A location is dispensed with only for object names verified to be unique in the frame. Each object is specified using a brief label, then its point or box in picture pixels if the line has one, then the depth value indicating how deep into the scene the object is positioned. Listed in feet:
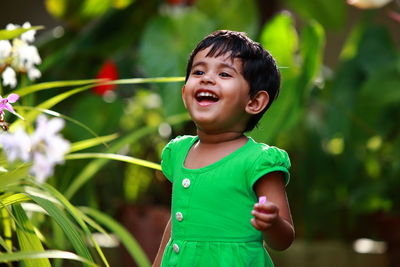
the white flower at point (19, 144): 5.84
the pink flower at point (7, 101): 7.17
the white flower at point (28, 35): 8.50
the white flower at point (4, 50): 8.24
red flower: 14.42
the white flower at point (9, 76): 8.21
